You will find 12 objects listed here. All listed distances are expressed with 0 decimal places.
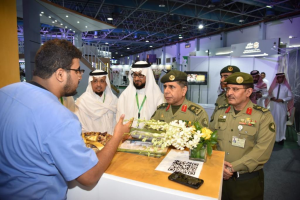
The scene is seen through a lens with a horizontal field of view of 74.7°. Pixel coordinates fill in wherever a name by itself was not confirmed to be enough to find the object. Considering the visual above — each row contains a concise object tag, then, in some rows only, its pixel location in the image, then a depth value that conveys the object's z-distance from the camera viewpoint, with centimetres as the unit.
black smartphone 115
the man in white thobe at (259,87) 664
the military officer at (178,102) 241
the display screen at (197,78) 996
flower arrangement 143
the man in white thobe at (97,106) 386
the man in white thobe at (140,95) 343
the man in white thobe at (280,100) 656
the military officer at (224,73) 389
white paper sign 134
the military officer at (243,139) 206
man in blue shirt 105
